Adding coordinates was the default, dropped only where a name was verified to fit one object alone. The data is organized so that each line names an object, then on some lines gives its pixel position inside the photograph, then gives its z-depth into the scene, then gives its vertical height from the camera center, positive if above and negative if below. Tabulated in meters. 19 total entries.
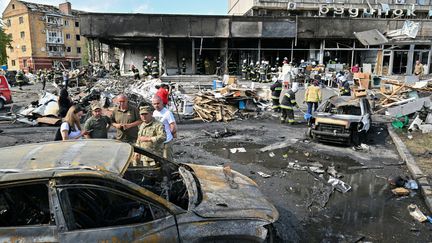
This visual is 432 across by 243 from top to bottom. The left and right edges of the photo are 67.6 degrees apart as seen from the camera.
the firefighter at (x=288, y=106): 12.54 -1.58
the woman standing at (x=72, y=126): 5.39 -1.04
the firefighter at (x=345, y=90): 15.07 -1.12
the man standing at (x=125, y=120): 5.95 -1.02
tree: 40.56 +2.73
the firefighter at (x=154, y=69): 20.44 -0.28
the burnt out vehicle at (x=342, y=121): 9.54 -1.62
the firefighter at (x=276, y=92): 14.29 -1.17
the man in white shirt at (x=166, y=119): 5.77 -0.96
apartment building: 59.97 +5.53
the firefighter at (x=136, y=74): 22.44 -0.65
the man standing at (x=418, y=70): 22.69 -0.25
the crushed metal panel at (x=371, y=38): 24.47 +2.15
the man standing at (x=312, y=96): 13.34 -1.24
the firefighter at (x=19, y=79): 25.64 -1.21
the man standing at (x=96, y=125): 5.67 -1.06
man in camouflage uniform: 5.34 -1.13
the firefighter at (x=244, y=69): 24.58 -0.33
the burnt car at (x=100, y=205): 2.75 -1.37
